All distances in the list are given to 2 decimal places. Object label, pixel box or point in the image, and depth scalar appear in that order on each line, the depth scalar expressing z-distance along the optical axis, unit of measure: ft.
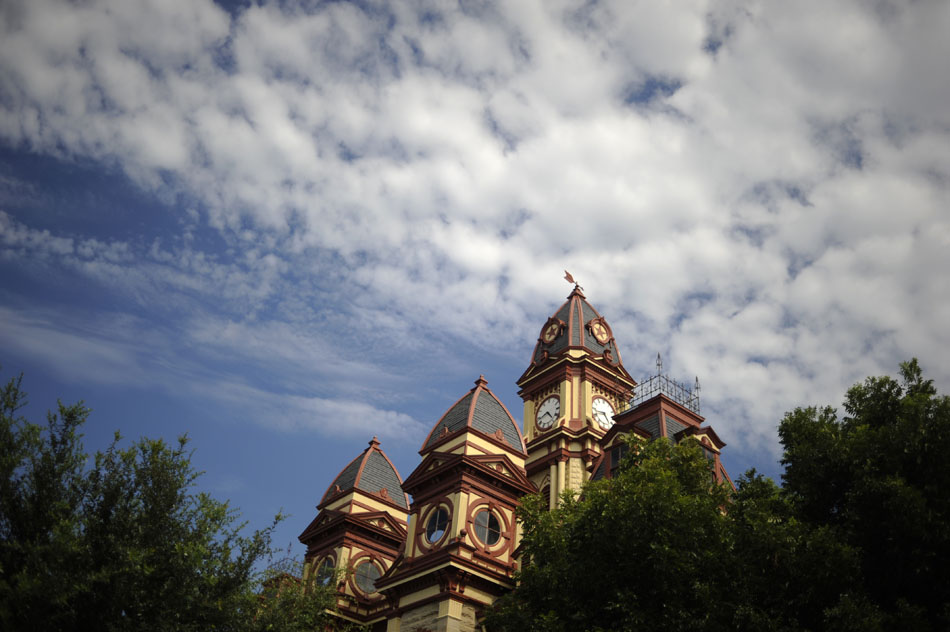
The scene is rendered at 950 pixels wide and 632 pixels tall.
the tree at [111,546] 68.54
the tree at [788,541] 69.46
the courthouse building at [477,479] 110.93
